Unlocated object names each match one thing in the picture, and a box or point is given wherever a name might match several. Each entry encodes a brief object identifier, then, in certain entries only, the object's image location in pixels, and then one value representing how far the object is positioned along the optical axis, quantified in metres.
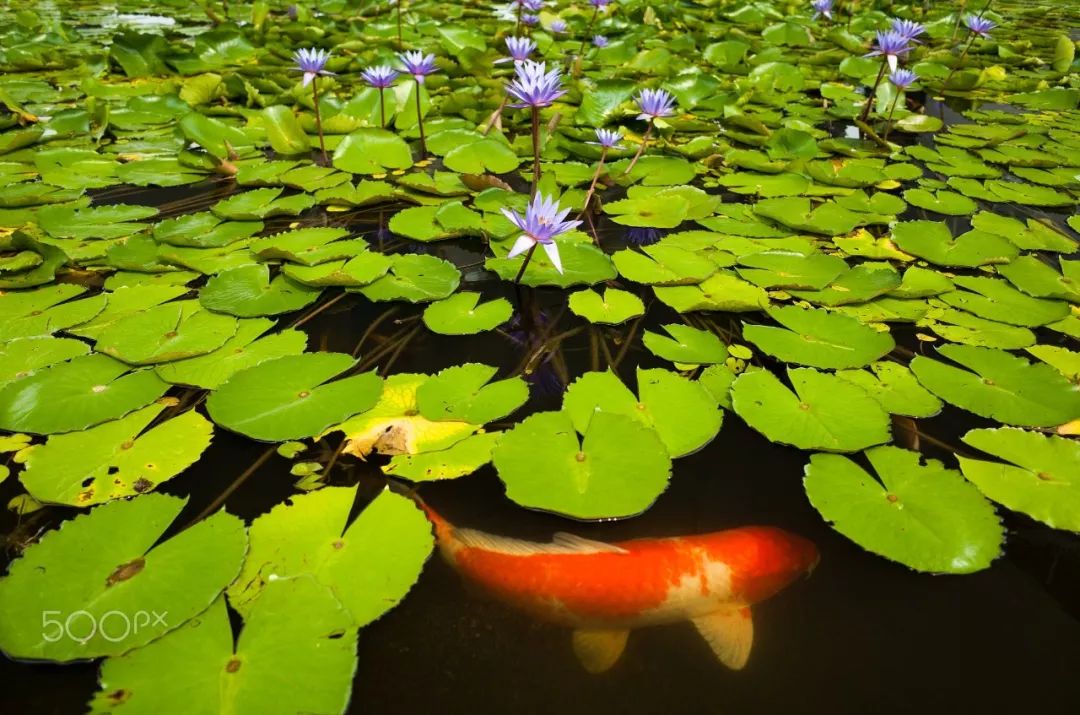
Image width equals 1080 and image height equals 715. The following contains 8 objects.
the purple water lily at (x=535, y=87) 1.76
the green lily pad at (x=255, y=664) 0.85
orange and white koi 1.03
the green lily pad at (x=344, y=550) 1.01
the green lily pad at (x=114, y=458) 1.18
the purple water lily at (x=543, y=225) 1.56
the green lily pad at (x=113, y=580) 0.92
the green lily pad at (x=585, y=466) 1.17
